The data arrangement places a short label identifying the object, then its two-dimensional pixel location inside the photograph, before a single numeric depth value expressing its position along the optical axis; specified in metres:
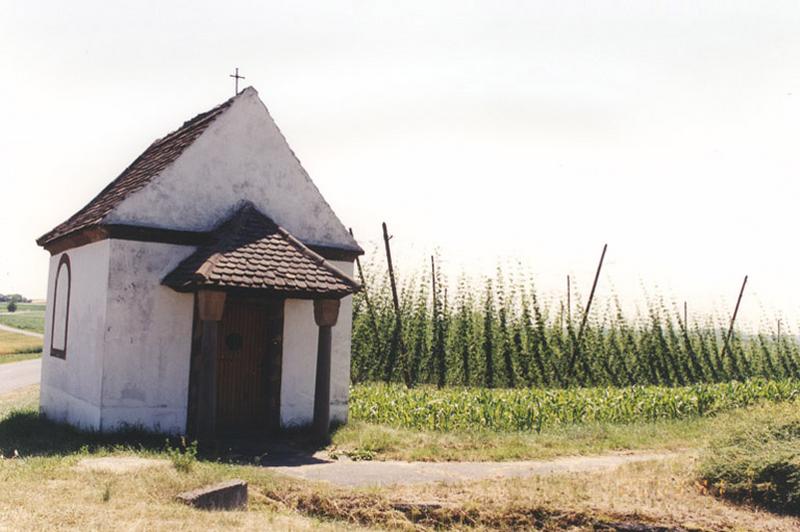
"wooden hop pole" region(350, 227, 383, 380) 20.40
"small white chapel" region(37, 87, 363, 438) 11.94
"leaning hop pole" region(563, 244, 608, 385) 20.41
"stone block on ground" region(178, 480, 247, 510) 7.84
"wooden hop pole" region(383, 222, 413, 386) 19.83
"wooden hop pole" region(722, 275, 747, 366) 23.62
